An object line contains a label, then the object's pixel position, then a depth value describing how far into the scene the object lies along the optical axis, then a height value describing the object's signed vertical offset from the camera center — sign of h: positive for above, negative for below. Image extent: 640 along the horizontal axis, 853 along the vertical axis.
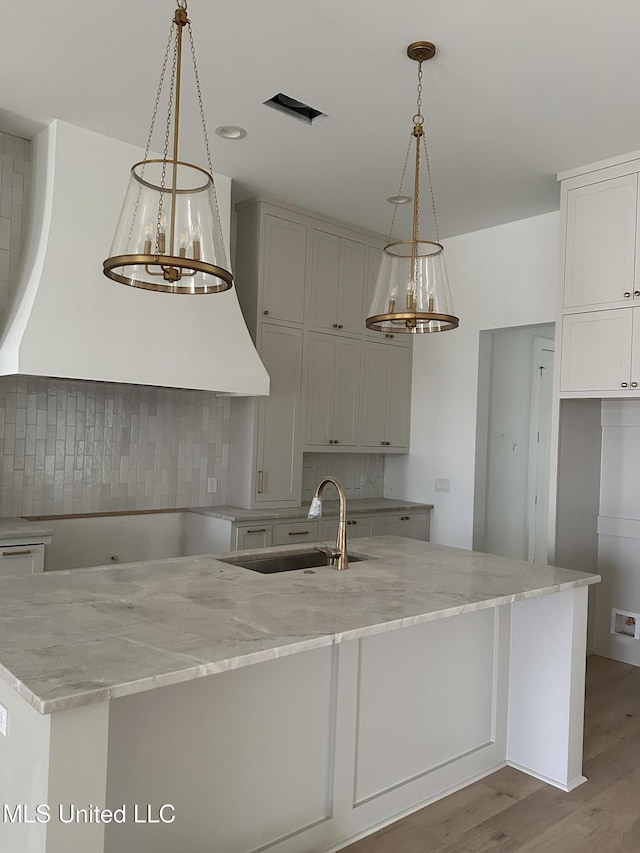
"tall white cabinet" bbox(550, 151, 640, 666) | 3.73 +0.36
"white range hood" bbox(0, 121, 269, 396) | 3.39 +0.70
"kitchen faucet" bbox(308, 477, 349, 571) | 2.61 -0.34
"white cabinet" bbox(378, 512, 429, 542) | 5.10 -0.60
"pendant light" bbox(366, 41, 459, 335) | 2.75 +0.65
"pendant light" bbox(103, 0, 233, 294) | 1.98 +0.61
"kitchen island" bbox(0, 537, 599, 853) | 1.44 -0.77
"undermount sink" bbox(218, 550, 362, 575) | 2.85 -0.52
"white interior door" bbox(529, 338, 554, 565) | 5.68 +0.03
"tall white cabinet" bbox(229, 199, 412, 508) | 4.60 +0.68
